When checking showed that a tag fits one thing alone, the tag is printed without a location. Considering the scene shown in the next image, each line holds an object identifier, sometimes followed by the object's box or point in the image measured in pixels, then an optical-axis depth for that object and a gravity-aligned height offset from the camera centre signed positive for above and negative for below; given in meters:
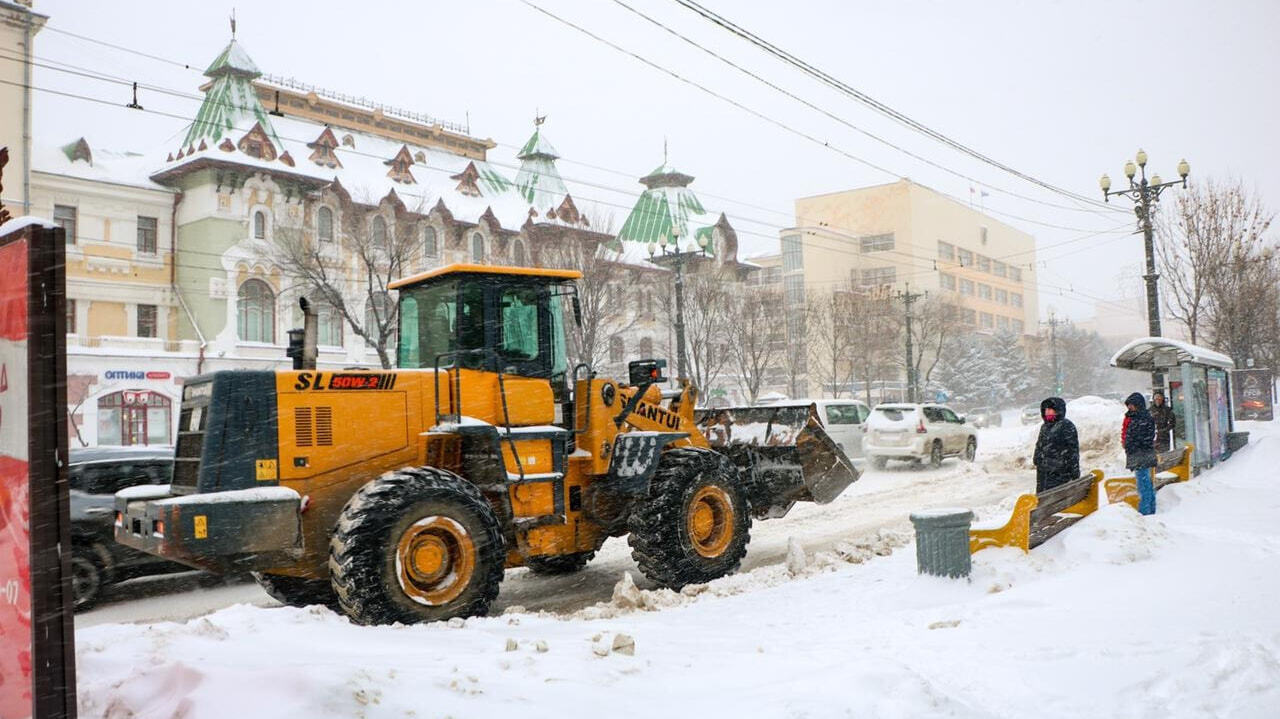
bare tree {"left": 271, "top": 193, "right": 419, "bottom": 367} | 30.22 +5.31
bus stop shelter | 16.20 -0.07
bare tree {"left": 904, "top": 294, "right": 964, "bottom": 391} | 55.44 +4.32
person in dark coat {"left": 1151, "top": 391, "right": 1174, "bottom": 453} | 16.81 -0.79
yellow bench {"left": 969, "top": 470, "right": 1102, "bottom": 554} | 8.85 -1.41
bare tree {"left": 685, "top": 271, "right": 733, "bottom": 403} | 36.69 +3.22
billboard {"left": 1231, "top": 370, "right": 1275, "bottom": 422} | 32.09 -0.72
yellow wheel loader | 6.45 -0.52
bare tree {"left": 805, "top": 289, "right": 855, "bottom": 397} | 47.72 +3.43
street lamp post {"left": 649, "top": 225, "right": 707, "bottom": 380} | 26.86 +2.58
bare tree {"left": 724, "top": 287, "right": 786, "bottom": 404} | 38.91 +3.01
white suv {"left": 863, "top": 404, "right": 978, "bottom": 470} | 22.31 -1.11
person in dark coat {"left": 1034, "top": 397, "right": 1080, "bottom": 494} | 10.47 -0.75
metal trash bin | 8.02 -1.36
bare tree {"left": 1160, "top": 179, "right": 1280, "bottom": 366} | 30.70 +3.98
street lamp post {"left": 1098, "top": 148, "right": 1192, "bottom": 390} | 24.52 +4.95
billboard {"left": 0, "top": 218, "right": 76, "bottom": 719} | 2.76 -0.15
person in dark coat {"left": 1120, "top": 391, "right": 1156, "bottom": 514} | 11.95 -0.89
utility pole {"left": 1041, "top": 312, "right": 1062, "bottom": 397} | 75.36 +1.06
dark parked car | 8.84 -0.94
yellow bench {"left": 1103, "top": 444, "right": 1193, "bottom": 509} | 12.87 -1.51
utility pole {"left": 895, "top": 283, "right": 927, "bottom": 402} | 44.12 +0.99
